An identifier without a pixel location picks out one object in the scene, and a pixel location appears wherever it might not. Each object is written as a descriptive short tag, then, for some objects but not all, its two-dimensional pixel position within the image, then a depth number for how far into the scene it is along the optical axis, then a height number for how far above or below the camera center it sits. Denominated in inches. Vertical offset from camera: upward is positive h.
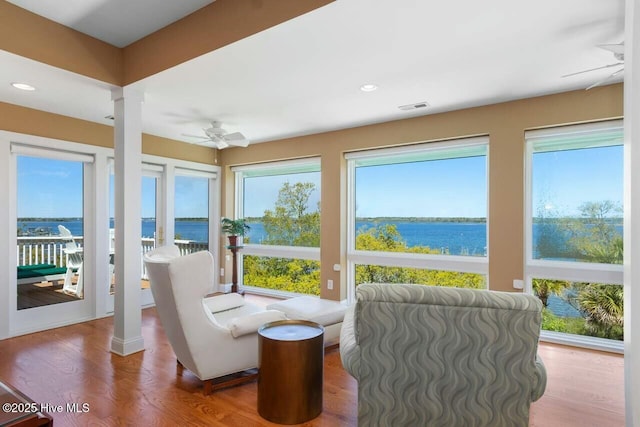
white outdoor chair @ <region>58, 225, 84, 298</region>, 171.6 -23.7
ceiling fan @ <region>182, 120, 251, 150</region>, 168.1 +36.8
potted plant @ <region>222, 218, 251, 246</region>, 221.1 -8.4
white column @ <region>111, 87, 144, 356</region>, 130.9 -1.4
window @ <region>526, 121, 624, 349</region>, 139.7 -5.5
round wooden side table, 86.7 -39.4
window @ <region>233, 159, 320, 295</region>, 220.1 -6.5
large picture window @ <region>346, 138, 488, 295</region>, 167.8 +0.4
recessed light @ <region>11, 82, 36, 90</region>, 126.4 +45.3
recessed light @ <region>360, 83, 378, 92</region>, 130.6 +46.6
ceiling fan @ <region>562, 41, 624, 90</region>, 84.2 +39.3
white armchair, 94.4 -30.8
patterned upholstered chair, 68.5 -28.1
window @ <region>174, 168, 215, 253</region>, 224.1 +3.3
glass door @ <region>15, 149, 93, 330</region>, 157.3 -11.1
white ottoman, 130.3 -35.9
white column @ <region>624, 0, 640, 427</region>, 39.3 +0.0
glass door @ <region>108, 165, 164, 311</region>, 205.8 +1.9
